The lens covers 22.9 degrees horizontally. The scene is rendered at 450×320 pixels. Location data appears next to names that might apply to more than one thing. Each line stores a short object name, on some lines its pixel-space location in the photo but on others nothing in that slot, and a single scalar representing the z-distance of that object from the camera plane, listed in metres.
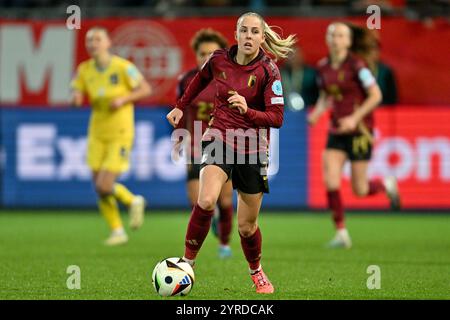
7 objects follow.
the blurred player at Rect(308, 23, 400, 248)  12.45
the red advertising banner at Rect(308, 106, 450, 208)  16.86
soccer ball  7.88
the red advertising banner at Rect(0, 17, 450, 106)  17.70
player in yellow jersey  12.90
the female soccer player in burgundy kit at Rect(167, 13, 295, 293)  8.10
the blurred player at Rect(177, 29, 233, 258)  10.95
